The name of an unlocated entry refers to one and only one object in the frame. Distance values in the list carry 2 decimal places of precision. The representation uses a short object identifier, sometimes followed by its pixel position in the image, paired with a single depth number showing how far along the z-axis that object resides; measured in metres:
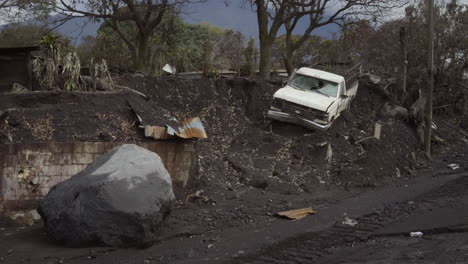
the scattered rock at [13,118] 10.90
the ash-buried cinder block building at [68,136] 10.34
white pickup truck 15.44
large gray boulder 8.50
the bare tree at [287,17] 22.01
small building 14.81
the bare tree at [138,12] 21.92
